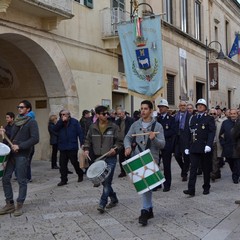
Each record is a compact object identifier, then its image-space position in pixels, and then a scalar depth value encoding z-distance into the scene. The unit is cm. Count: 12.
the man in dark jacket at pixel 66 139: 716
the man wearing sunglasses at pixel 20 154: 504
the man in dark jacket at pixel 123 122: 801
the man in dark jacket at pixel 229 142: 717
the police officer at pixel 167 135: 640
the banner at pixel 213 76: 1933
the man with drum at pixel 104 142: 501
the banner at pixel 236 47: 2215
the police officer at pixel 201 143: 590
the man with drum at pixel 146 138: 455
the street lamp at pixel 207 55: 1713
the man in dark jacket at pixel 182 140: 714
